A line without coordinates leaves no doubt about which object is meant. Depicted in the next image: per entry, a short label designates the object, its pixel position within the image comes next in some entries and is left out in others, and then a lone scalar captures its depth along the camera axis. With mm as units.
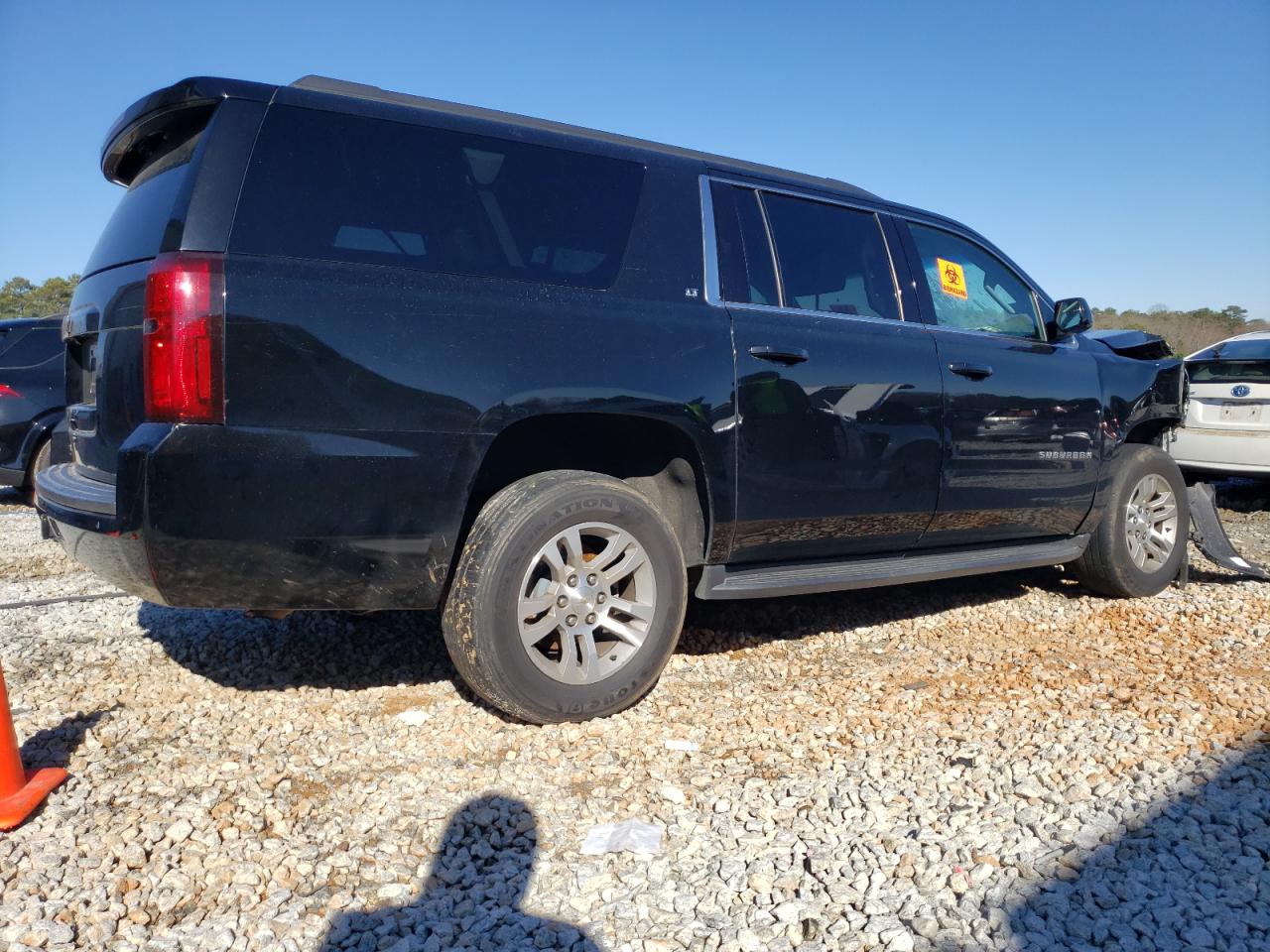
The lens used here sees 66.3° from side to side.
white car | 8070
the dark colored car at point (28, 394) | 7906
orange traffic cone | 2564
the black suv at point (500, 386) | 2752
